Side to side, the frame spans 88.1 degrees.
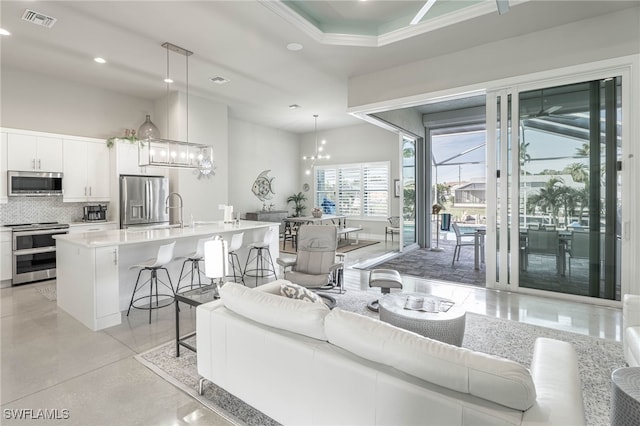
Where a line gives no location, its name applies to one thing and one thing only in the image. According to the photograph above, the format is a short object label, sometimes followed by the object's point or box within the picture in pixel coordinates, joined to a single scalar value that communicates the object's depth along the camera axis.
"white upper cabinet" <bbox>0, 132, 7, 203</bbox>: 5.01
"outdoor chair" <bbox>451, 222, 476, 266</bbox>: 6.65
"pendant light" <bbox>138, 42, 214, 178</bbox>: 4.62
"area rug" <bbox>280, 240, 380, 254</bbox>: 8.17
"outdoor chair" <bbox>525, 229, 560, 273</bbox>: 4.39
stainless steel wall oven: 5.06
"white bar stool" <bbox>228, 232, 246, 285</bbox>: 4.96
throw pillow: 2.35
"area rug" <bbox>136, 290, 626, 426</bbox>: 2.14
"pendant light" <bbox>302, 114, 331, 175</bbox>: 10.66
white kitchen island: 3.49
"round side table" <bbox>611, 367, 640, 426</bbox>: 1.34
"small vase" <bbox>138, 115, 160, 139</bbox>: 6.45
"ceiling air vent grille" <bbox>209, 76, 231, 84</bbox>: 5.82
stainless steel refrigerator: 5.95
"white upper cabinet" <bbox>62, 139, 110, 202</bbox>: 5.73
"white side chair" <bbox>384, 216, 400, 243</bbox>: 9.35
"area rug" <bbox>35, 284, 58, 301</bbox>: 4.53
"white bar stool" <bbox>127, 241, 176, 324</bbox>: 3.86
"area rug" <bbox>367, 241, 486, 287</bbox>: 5.62
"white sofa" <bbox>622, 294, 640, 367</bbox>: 2.28
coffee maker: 6.00
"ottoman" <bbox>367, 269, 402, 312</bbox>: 3.87
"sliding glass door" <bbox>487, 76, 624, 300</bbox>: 4.02
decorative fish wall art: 10.10
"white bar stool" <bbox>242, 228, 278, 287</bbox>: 5.59
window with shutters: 10.10
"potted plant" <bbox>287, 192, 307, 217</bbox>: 11.19
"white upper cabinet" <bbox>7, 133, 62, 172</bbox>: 5.12
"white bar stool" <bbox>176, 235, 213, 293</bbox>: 4.42
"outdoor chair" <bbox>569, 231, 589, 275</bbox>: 4.19
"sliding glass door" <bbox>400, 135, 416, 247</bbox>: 8.06
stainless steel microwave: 5.09
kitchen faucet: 6.37
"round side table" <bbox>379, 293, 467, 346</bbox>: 2.61
